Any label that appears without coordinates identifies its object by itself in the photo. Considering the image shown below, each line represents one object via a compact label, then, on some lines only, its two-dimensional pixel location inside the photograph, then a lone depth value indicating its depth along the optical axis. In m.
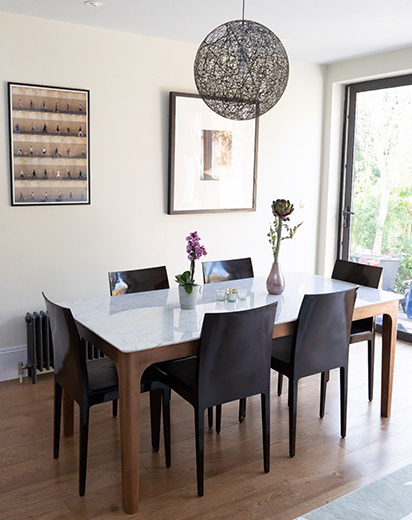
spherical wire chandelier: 2.59
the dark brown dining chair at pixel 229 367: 2.49
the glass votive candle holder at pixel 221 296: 3.18
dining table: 2.38
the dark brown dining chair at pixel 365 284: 3.58
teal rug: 2.37
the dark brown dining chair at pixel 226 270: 3.85
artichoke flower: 3.30
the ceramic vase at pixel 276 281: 3.36
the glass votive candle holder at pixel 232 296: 3.15
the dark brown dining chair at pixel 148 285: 2.92
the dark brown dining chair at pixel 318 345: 2.88
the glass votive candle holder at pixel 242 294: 3.22
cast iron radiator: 3.85
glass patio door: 4.94
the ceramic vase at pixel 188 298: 2.98
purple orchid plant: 2.97
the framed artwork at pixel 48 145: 3.79
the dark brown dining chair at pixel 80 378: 2.51
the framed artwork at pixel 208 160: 4.46
